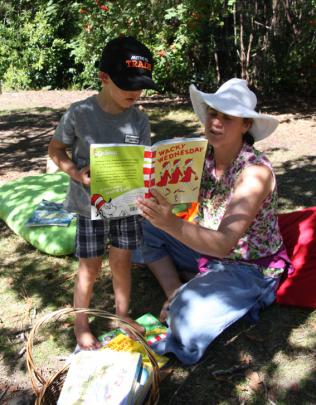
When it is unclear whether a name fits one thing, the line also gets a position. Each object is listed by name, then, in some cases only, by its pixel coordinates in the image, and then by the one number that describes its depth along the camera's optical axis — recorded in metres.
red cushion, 2.73
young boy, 2.14
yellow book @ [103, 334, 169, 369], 2.22
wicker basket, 1.93
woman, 2.23
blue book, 3.74
